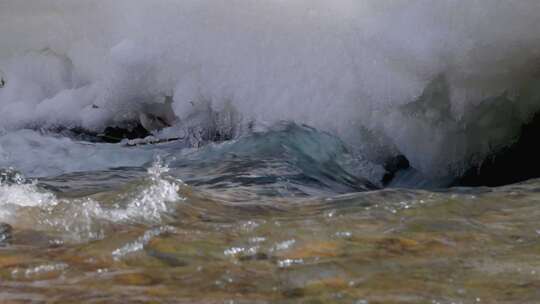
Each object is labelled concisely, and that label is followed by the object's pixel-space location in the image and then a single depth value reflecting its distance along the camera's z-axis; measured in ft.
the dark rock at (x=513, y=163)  37.78
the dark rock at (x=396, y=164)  39.75
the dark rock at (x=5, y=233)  19.65
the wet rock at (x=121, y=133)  54.85
